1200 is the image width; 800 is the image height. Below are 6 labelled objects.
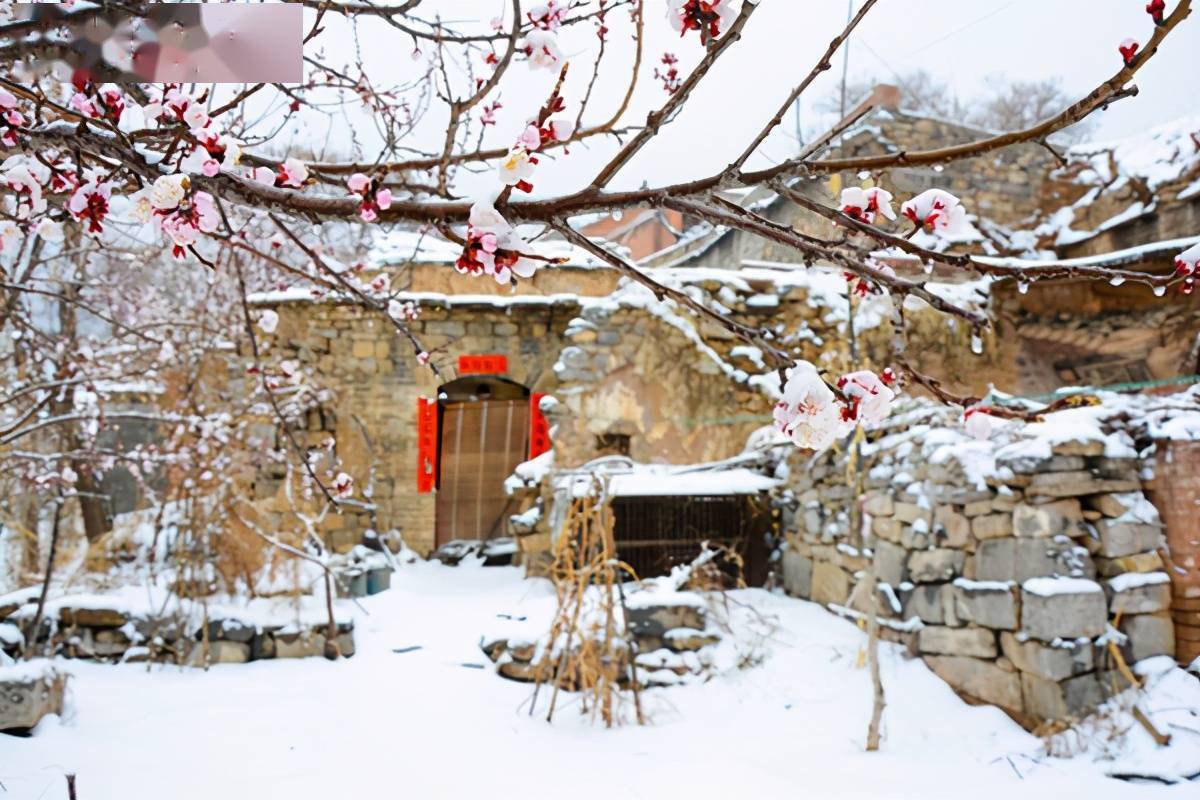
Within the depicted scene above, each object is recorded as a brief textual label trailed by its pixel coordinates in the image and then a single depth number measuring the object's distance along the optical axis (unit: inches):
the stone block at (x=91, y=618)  167.8
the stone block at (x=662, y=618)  161.8
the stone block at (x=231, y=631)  172.1
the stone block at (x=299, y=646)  174.6
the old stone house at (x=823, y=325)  245.0
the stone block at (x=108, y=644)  169.2
